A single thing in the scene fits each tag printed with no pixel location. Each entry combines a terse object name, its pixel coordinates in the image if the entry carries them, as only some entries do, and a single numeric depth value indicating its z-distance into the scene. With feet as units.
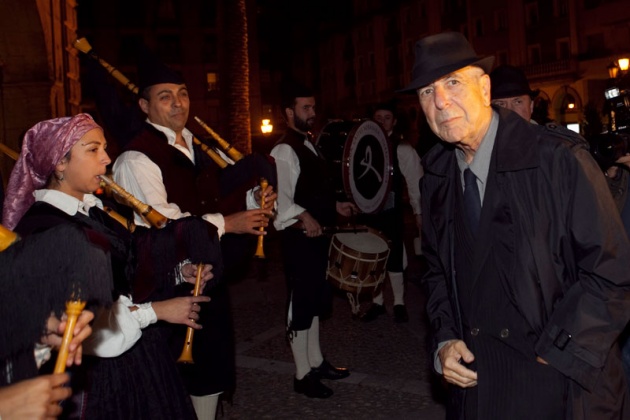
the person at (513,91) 15.75
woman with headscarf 10.03
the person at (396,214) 26.11
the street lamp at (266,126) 91.35
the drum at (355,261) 23.06
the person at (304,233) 19.12
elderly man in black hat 8.32
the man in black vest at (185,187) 13.80
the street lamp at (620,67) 62.17
